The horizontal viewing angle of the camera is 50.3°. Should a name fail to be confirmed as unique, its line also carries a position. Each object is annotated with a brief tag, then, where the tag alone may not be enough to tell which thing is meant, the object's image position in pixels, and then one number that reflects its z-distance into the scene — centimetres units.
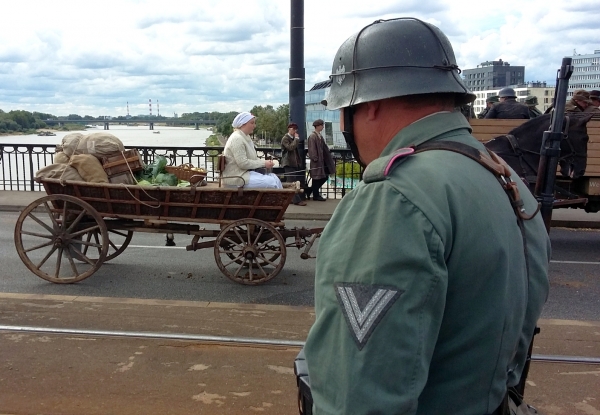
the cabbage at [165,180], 745
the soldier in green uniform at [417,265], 131
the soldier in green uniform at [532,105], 1076
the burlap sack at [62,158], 767
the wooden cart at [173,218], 724
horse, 873
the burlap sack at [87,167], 730
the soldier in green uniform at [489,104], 1110
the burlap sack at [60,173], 732
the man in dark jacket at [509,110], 1023
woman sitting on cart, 738
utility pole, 1254
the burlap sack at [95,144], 741
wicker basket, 759
